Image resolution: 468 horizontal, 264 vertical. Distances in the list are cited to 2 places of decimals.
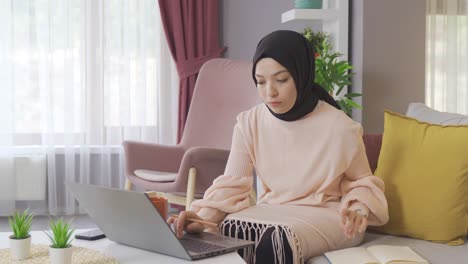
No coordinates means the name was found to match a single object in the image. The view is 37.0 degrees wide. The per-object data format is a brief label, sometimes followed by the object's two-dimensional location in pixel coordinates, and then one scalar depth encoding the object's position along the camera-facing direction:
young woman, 2.07
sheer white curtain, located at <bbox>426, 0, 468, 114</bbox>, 5.08
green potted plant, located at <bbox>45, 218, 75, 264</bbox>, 1.63
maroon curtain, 5.06
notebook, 1.86
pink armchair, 4.00
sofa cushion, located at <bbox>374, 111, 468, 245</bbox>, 2.17
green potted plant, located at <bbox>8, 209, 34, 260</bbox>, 1.78
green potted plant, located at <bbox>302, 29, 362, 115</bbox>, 3.74
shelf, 3.97
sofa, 2.00
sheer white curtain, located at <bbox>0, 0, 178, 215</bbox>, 4.93
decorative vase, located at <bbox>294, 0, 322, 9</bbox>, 4.02
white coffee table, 1.73
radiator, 4.95
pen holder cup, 2.00
